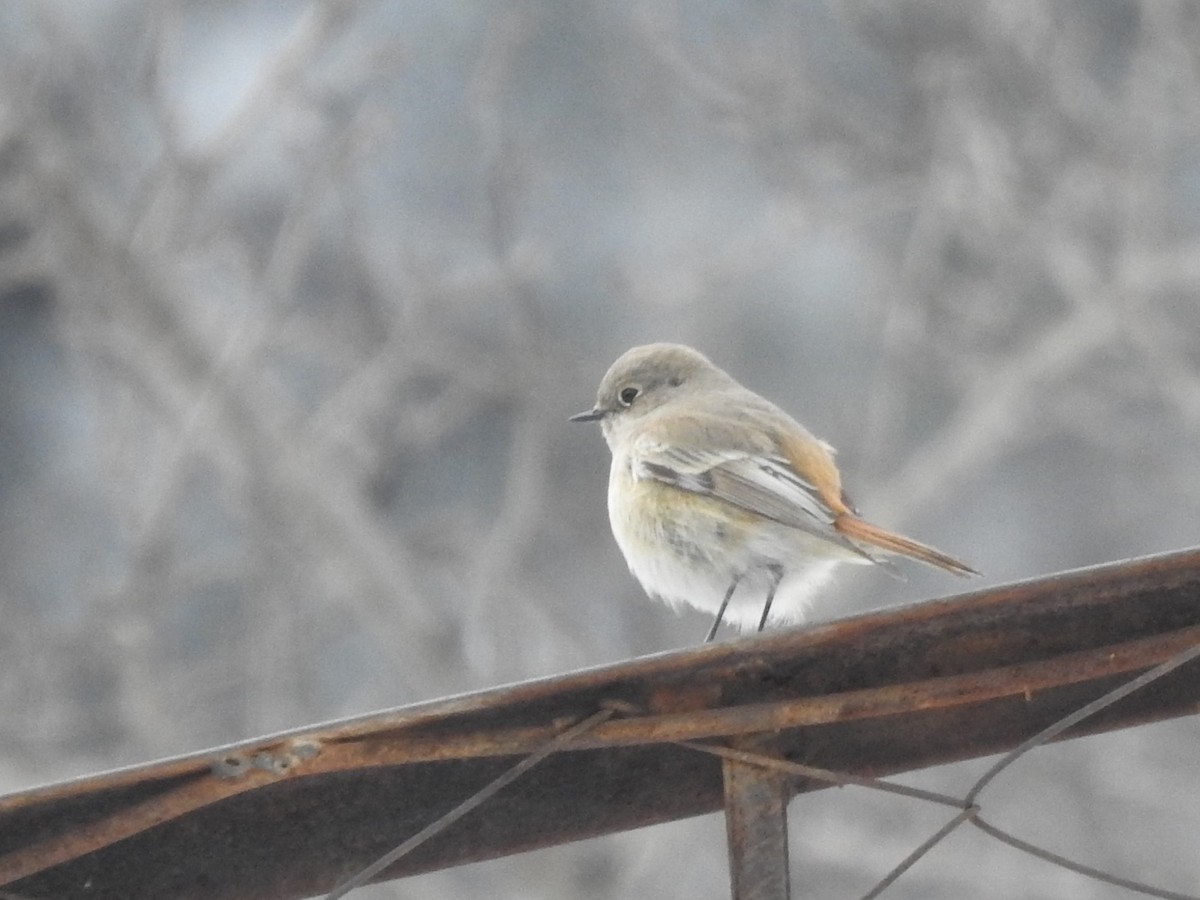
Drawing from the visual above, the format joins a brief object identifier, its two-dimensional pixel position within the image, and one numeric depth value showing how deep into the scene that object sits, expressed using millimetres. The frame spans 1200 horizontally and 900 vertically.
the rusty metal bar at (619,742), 5262
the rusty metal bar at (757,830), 5559
